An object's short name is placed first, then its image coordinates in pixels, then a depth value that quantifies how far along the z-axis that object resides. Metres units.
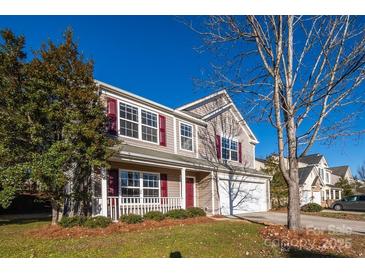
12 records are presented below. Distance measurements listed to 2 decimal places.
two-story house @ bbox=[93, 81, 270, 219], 13.98
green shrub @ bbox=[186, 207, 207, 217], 14.84
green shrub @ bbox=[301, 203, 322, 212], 24.59
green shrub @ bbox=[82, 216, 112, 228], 10.77
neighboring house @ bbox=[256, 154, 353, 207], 37.56
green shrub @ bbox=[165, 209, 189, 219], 14.11
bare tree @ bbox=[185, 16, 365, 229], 11.24
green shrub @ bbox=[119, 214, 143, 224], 12.30
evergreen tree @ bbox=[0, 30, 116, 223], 10.47
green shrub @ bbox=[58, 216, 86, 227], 10.80
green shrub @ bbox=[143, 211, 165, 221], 13.26
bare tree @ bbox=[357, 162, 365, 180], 70.00
